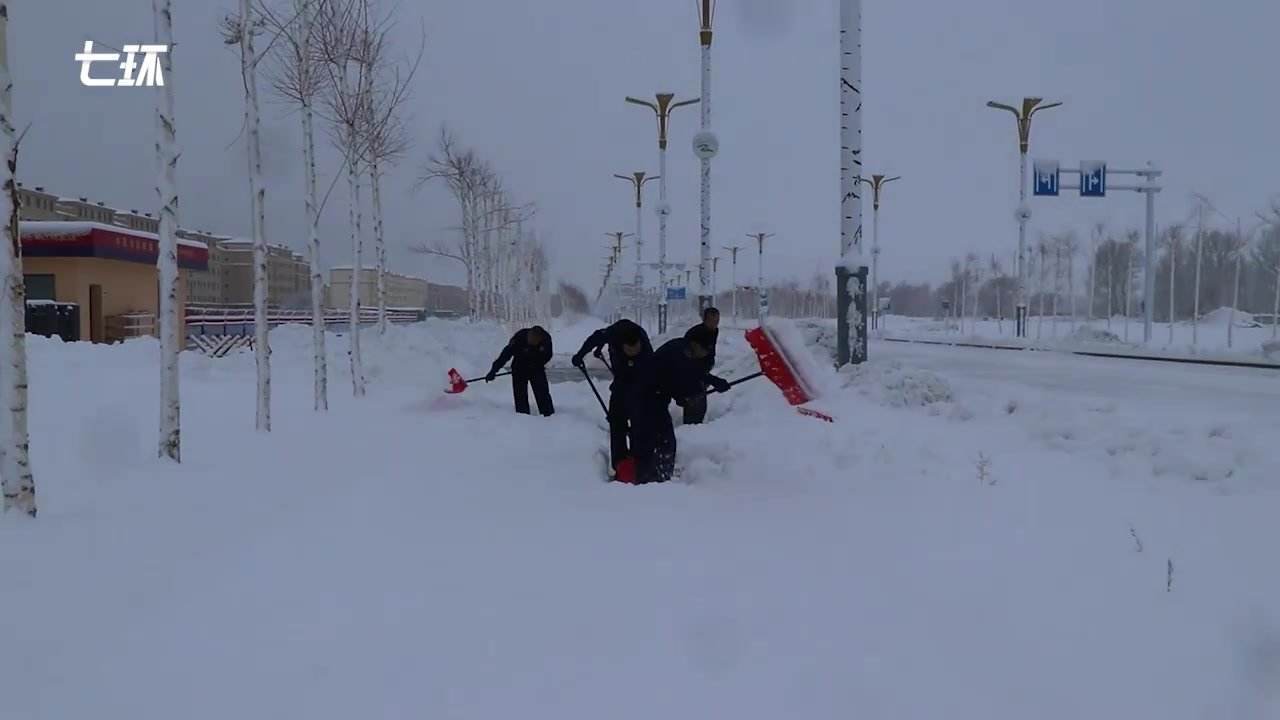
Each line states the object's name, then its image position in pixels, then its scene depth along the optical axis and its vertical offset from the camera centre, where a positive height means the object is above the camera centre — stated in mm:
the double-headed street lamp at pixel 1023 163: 30781 +6009
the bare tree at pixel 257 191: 9469 +1559
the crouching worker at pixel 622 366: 7137 -339
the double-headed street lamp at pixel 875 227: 45812 +5519
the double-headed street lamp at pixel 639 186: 44969 +7312
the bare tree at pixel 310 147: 12281 +2643
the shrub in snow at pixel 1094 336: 31641 -375
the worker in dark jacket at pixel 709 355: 9627 -320
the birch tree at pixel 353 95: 15039 +4395
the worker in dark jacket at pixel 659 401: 6930 -610
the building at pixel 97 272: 24828 +1616
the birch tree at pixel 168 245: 7414 +703
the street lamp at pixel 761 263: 47500 +4221
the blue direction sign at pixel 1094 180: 28375 +4863
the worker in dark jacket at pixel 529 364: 11773 -533
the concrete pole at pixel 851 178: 11977 +2090
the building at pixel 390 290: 104062 +5131
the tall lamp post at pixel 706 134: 20766 +4634
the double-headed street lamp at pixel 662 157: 29762 +6101
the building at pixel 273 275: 99250 +6386
